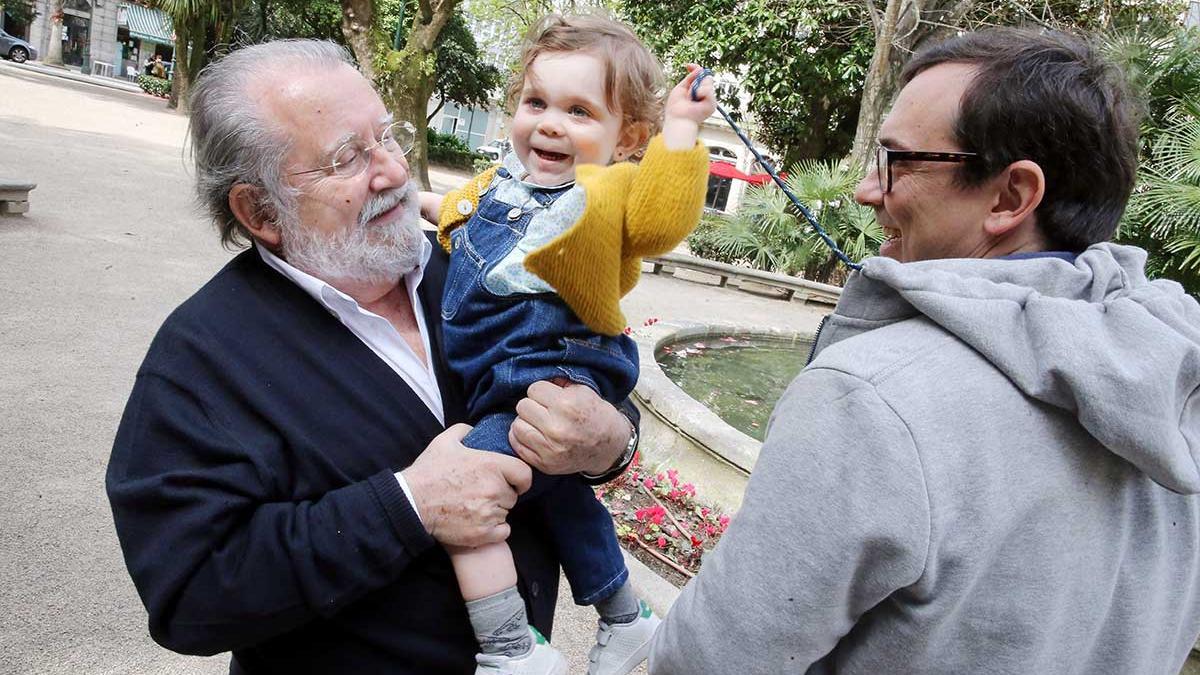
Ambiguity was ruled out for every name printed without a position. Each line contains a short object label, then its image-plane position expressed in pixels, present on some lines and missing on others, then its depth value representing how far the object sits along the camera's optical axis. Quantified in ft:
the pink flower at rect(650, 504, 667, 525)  12.67
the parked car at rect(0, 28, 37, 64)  117.29
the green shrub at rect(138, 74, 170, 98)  110.11
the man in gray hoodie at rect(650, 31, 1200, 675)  3.41
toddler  4.93
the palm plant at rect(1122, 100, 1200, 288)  25.16
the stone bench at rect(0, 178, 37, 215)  24.16
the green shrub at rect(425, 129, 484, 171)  94.12
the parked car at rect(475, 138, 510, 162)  106.03
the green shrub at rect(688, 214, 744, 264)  43.75
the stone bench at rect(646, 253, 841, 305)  39.14
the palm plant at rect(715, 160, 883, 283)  38.14
